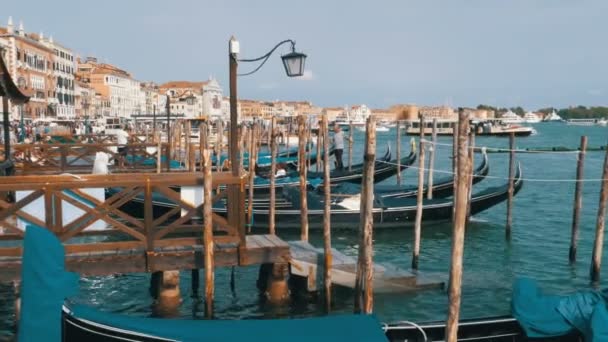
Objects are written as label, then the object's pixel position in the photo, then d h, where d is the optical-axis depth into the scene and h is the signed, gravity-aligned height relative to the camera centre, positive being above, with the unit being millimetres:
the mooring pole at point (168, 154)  12047 -1098
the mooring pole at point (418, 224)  7828 -1539
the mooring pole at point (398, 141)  15430 -933
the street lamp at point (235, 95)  5480 +61
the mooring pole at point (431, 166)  9745 -1081
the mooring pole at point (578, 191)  8273 -1135
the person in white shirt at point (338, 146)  15039 -1057
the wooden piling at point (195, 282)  6961 -2118
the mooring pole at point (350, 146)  14262 -1023
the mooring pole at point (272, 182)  8383 -1187
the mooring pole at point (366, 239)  4863 -1101
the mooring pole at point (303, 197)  7461 -1165
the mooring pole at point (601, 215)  7020 -1236
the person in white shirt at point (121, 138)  17766 -1265
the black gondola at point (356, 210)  10984 -1954
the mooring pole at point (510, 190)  10109 -1406
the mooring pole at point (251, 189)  9653 -1408
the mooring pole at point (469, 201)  10838 -1747
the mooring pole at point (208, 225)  5172 -1070
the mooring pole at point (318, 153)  13614 -1314
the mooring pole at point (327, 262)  6031 -1590
